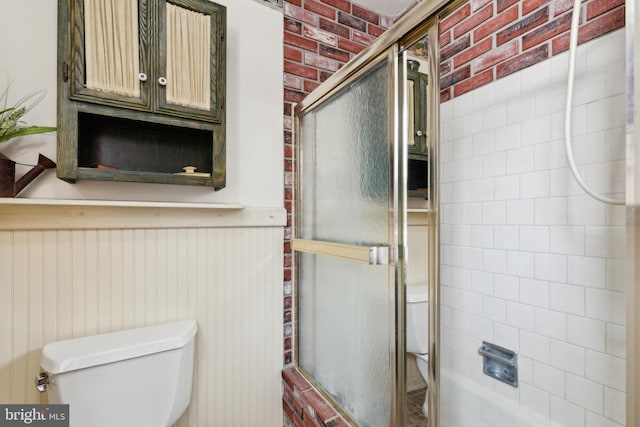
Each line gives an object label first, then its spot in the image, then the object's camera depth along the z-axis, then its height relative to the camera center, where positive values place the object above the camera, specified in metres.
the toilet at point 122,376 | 0.93 -0.51
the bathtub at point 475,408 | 1.23 -0.83
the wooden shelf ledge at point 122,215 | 0.99 +0.01
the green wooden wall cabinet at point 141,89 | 0.94 +0.42
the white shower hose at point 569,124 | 0.90 +0.28
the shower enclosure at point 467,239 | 0.88 -0.09
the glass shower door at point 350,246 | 0.94 -0.11
